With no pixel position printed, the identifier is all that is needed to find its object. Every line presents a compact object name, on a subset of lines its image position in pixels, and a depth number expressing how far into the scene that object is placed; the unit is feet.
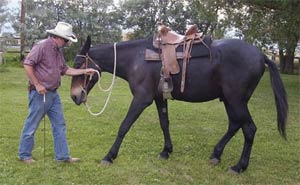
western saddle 14.79
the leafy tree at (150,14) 84.38
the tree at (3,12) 66.43
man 13.87
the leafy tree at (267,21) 36.68
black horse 14.61
